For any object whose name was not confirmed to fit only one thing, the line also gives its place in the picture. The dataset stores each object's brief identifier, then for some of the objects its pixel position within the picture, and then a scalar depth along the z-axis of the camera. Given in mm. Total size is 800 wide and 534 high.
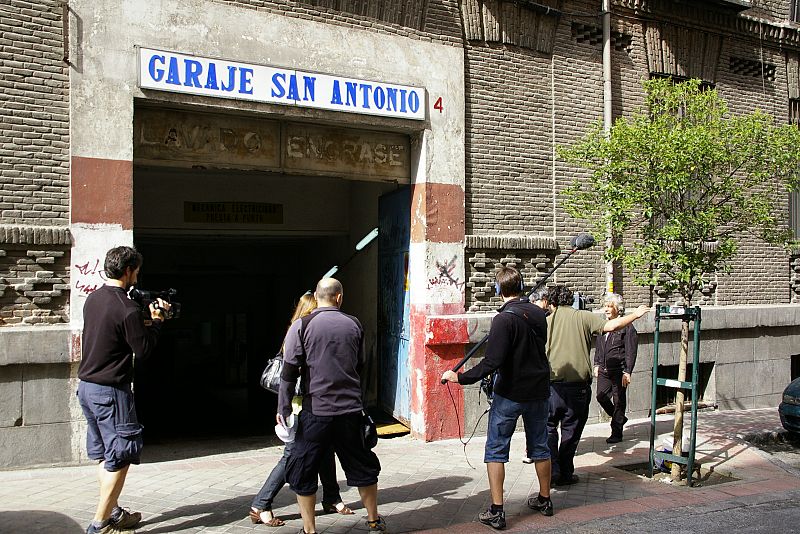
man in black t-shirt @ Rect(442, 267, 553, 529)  5445
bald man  4832
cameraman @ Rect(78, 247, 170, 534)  4781
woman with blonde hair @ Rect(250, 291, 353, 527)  5367
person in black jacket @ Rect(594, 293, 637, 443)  8586
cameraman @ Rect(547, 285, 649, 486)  6621
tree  6965
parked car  8758
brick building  6809
